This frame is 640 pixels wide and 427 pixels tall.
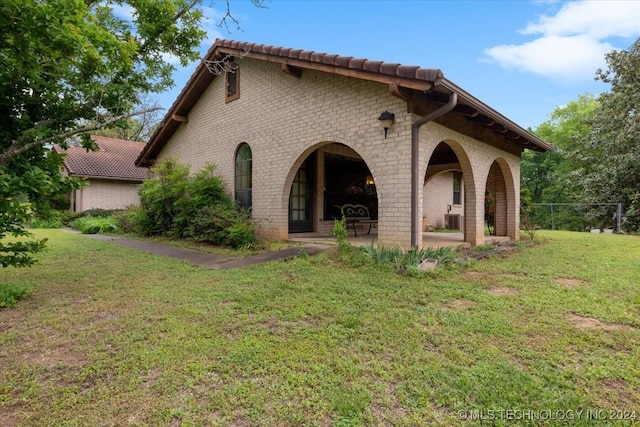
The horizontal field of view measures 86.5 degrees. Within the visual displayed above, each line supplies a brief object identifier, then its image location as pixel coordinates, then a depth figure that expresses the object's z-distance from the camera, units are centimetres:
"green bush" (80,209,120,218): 1667
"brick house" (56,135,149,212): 1758
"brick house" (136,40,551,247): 611
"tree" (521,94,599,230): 2506
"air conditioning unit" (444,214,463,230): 1532
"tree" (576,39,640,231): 1588
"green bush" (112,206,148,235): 1122
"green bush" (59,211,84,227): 1633
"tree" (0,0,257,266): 342
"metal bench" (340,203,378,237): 1033
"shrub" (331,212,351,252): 638
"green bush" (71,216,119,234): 1275
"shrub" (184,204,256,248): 783
